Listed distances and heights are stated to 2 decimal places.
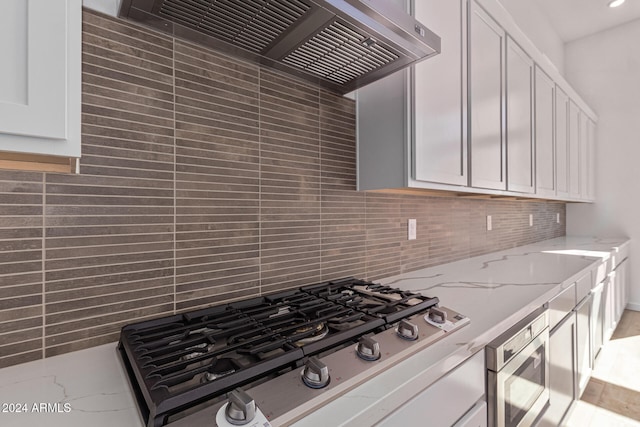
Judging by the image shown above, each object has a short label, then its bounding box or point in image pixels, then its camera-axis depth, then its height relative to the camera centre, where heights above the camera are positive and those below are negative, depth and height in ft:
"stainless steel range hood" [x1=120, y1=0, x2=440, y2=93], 2.50 +1.67
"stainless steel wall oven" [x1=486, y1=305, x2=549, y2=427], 3.05 -1.75
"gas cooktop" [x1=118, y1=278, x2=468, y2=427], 1.68 -0.94
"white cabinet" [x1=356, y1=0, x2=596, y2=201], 3.83 +1.50
